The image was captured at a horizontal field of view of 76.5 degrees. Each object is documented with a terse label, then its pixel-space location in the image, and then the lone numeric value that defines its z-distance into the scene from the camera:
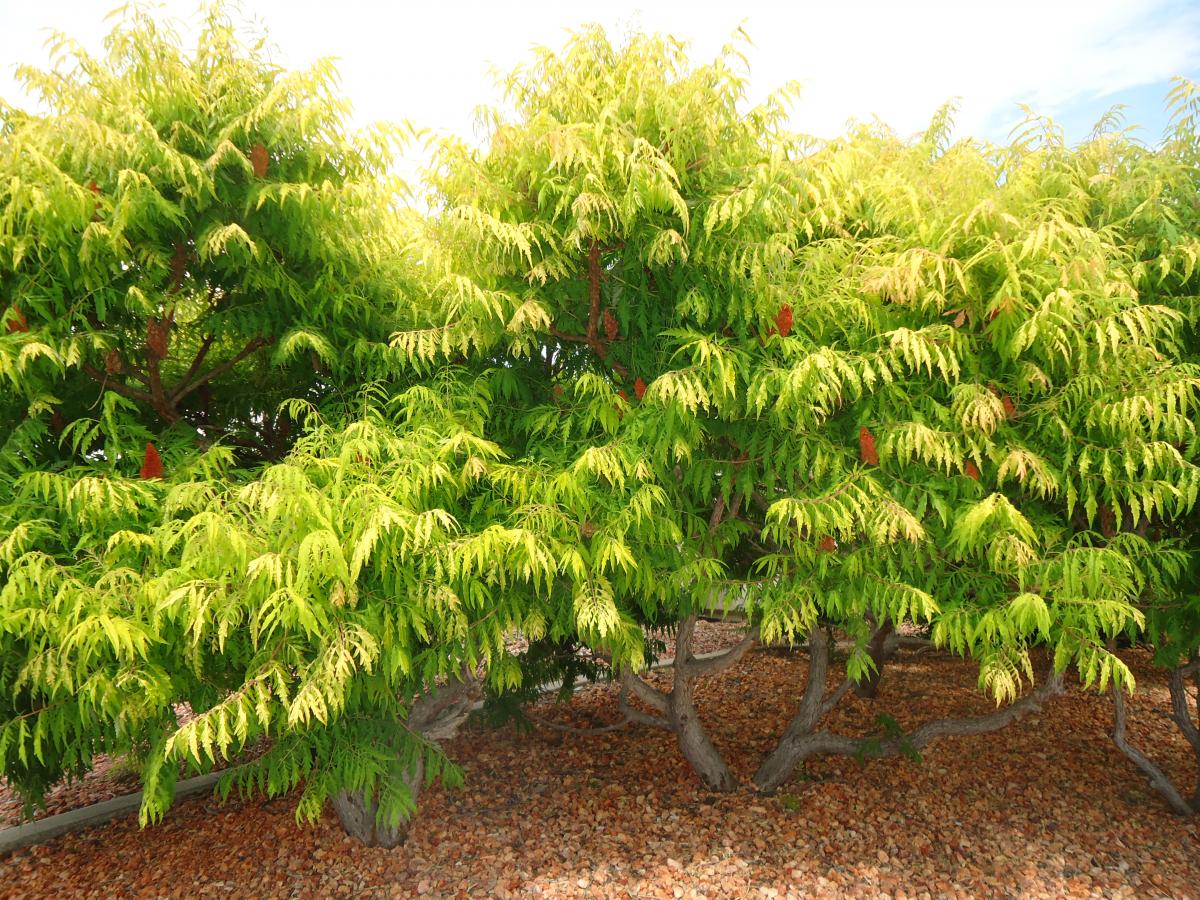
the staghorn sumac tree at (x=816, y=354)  2.98
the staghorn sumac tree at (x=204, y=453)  2.62
